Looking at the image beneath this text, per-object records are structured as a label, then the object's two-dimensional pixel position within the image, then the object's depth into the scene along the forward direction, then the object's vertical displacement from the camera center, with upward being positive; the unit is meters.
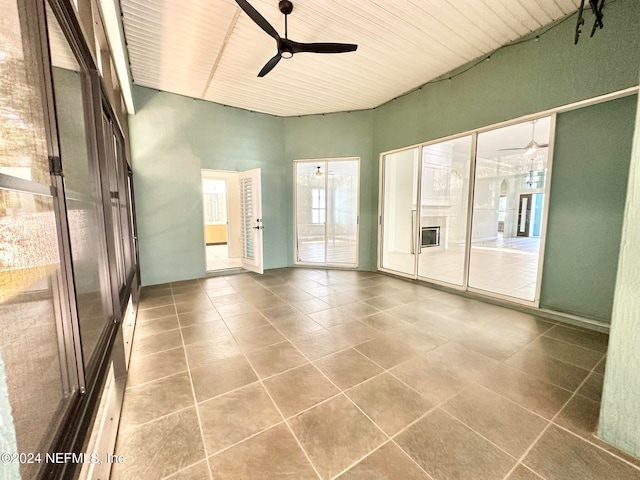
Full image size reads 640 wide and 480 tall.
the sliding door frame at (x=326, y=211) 5.75 +0.05
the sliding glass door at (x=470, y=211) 4.41 +0.06
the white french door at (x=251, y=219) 5.01 -0.12
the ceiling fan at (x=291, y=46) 2.57 +1.77
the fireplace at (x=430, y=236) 7.25 -0.68
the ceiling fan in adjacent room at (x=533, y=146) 5.14 +1.37
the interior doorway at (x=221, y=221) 6.08 -0.23
